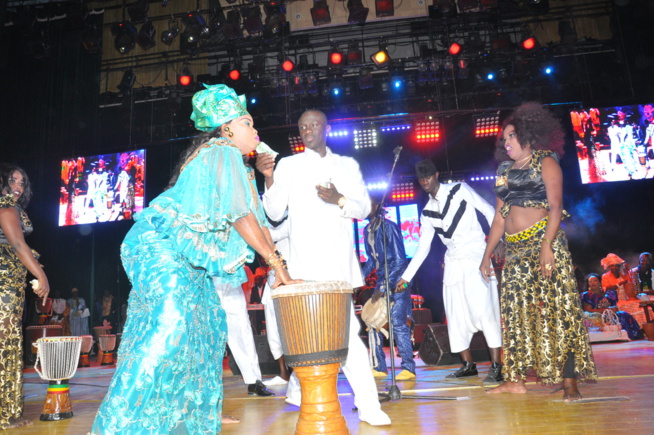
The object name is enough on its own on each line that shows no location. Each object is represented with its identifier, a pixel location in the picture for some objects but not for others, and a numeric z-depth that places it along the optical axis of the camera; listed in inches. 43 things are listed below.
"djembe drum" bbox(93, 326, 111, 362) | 479.6
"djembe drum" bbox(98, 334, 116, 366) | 446.0
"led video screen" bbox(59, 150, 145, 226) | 549.6
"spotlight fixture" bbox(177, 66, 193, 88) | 501.0
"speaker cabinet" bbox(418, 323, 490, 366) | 275.9
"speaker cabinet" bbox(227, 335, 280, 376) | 279.6
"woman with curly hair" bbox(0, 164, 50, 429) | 146.9
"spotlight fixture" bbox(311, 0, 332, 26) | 439.7
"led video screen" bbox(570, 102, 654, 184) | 486.0
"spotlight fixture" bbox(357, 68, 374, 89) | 487.8
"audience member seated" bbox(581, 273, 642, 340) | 374.9
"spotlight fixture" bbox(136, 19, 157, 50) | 450.6
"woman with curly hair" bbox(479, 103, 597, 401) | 145.5
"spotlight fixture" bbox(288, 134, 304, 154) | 514.9
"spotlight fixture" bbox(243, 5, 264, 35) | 437.4
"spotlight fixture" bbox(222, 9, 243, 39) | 445.4
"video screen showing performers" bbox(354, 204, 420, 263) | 563.2
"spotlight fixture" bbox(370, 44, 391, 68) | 464.4
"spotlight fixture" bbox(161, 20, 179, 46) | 453.4
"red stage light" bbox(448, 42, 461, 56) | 452.3
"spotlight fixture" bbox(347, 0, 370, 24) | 431.8
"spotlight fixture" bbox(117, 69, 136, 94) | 528.7
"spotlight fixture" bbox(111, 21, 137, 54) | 447.2
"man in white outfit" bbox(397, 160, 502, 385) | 206.1
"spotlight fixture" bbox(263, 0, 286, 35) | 438.9
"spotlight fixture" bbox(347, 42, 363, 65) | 477.1
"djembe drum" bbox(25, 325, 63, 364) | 425.4
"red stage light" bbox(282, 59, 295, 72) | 468.8
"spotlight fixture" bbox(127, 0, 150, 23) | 435.5
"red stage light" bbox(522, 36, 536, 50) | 445.1
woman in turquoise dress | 89.0
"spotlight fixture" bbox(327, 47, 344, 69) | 470.9
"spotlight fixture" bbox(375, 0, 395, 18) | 431.5
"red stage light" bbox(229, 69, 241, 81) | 495.2
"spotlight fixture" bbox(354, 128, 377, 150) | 515.8
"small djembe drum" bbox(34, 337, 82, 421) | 155.6
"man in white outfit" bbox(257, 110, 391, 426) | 128.6
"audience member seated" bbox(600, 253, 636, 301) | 410.0
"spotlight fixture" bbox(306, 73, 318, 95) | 482.0
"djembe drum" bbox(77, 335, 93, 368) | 430.4
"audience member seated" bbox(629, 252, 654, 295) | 416.8
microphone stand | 154.4
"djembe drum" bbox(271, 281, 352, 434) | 95.5
